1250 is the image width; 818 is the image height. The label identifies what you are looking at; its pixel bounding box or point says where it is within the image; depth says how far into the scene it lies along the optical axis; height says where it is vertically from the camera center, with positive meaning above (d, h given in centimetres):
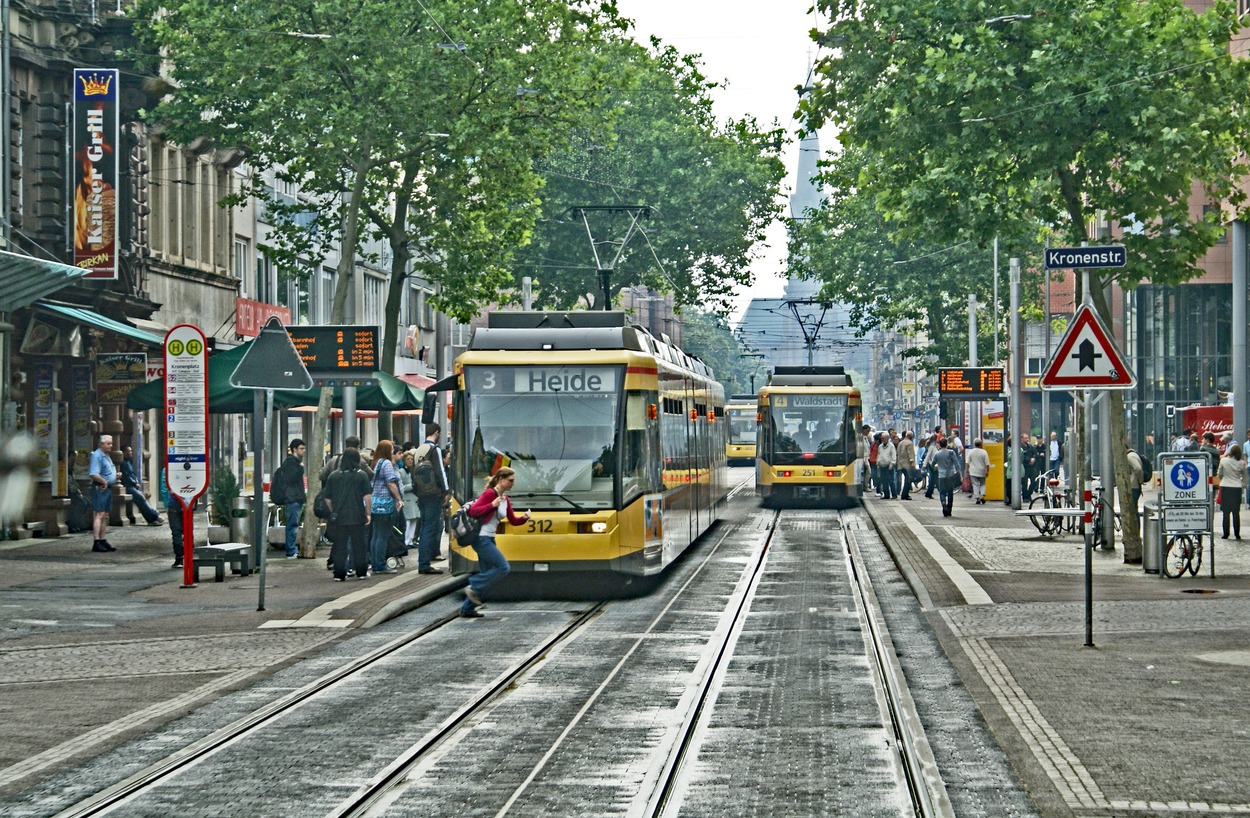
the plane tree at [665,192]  6238 +879
